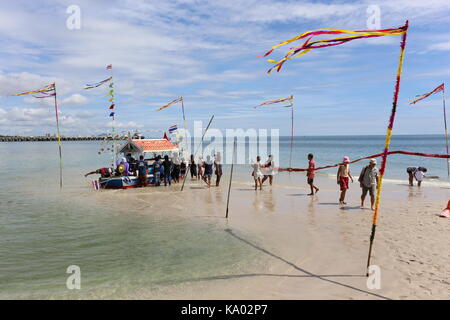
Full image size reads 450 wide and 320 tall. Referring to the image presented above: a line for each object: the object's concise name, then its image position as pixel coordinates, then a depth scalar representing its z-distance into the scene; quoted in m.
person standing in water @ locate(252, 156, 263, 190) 16.86
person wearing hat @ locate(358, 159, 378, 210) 11.47
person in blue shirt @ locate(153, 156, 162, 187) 19.75
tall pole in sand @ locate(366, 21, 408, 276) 5.69
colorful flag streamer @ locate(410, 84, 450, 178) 21.10
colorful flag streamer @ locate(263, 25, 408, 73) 5.89
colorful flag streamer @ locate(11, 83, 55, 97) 18.74
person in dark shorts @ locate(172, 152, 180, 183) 20.97
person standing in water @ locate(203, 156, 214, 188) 18.91
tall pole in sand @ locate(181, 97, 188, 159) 23.65
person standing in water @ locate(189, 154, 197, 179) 22.16
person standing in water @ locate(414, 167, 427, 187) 18.39
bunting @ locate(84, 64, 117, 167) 21.30
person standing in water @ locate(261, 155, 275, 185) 17.09
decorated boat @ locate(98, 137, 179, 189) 18.77
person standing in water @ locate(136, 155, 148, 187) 18.95
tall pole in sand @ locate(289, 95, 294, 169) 23.39
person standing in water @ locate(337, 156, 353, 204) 12.48
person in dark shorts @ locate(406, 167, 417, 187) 18.80
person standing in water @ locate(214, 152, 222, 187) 18.40
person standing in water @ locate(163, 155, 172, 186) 19.40
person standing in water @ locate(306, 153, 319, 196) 14.77
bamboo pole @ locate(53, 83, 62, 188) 19.82
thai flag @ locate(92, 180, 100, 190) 19.02
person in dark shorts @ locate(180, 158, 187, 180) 22.39
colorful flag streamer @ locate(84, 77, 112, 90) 20.90
